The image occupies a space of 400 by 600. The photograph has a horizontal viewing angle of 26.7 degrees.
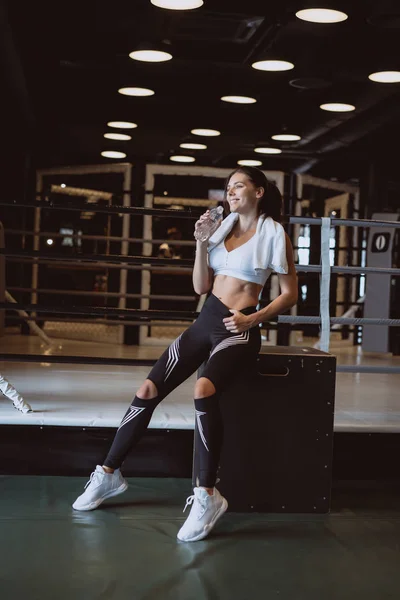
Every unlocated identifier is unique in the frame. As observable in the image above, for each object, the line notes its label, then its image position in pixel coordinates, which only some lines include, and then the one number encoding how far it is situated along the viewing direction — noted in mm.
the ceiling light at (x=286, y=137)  9651
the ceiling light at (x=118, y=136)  9944
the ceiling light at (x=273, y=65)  6359
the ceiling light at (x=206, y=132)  9555
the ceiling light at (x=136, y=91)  7617
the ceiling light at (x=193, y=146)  10438
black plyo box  3277
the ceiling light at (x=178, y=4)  5023
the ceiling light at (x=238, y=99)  8094
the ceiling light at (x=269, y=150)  10500
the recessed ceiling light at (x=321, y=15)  5160
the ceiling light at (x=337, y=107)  7953
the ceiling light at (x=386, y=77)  6566
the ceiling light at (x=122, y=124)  9312
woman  3143
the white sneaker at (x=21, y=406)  3611
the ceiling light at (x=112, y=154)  10539
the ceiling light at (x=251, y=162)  10983
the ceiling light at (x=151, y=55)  6227
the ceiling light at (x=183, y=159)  10992
